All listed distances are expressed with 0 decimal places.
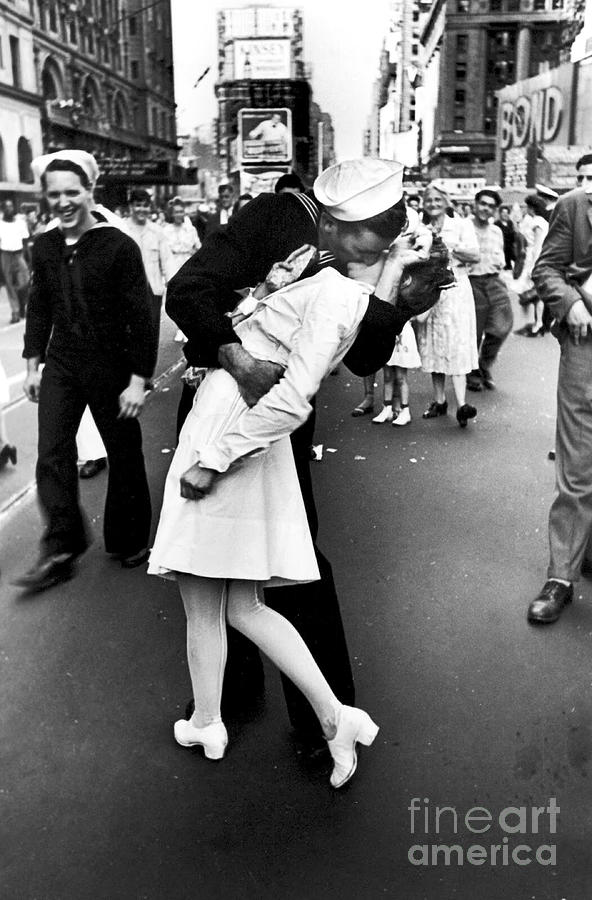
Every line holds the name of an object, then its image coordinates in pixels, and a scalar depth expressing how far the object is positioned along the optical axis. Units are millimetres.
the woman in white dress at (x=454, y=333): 8039
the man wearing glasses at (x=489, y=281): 9484
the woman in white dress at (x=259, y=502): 2365
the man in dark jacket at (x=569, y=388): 3986
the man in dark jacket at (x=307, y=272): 2436
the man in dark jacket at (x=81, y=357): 4410
